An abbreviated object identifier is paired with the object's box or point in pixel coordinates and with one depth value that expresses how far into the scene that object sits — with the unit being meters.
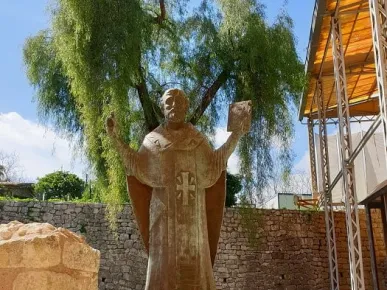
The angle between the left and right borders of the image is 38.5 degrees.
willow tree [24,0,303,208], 11.66
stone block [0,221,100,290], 2.39
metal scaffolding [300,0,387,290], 7.18
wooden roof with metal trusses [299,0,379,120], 11.41
